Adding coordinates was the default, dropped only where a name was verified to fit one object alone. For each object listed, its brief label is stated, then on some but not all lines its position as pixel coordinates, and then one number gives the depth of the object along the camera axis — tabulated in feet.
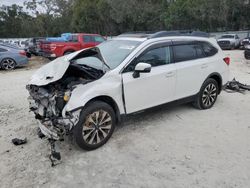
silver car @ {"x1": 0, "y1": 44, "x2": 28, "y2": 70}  37.35
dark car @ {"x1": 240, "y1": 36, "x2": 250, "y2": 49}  66.94
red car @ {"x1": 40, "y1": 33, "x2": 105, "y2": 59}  40.42
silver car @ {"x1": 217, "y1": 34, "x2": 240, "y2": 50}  69.89
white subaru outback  11.07
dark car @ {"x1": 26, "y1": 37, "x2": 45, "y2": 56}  45.52
